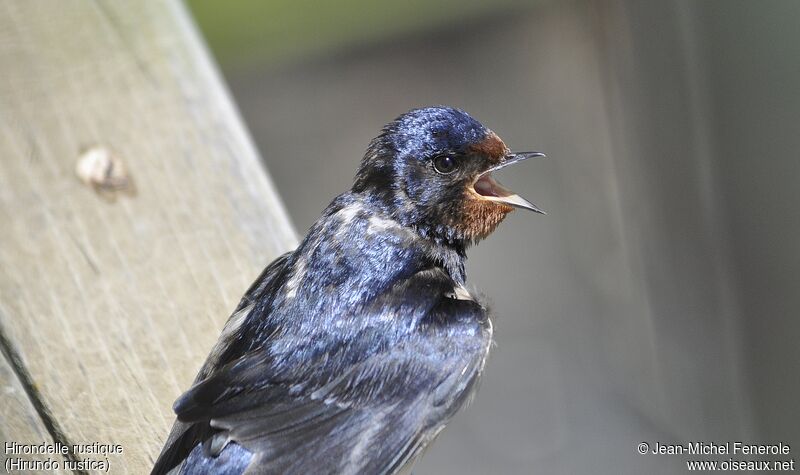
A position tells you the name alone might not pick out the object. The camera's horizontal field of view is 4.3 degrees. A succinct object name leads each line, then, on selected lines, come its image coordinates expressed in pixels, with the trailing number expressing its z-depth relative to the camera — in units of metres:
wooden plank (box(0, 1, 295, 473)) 1.63
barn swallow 1.62
